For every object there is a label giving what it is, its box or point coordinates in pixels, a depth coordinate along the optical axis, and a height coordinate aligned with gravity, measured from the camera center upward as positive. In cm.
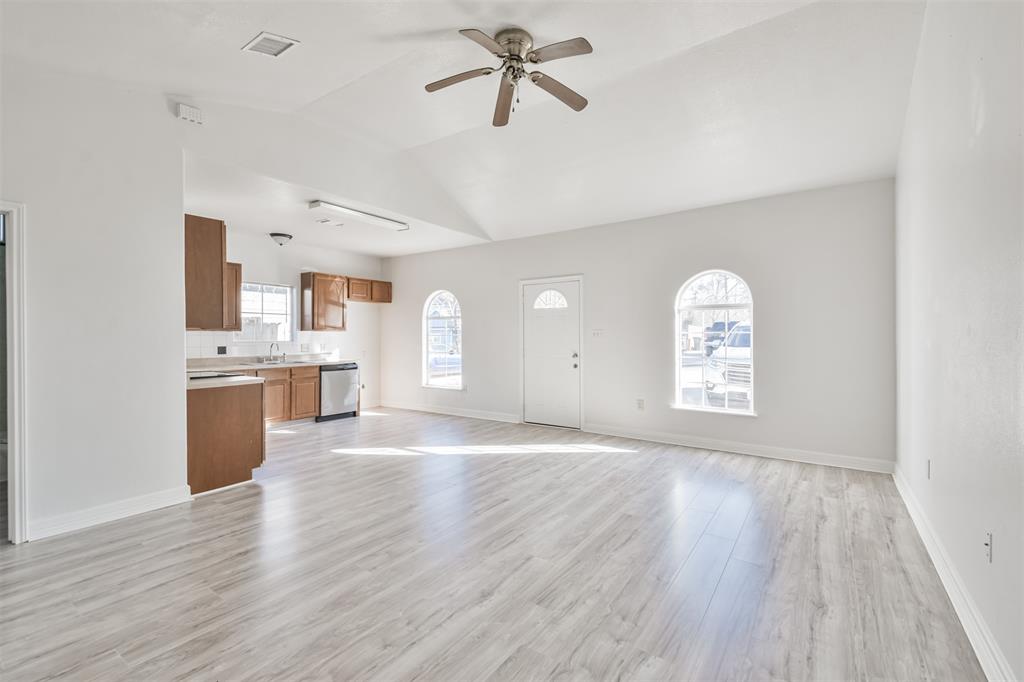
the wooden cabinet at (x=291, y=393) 650 -72
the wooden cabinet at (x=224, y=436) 377 -77
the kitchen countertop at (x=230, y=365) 623 -32
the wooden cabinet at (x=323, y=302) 721 +60
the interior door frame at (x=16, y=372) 286 -18
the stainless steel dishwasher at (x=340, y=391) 705 -75
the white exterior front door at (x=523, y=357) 684 -24
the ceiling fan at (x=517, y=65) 267 +160
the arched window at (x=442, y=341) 768 -1
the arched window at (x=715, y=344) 511 -5
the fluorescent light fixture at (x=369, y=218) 494 +140
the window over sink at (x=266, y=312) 682 +42
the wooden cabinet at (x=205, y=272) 393 +58
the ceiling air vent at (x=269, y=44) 283 +179
